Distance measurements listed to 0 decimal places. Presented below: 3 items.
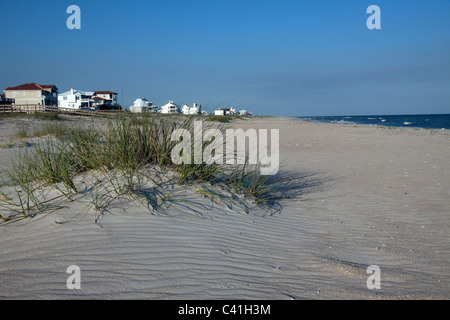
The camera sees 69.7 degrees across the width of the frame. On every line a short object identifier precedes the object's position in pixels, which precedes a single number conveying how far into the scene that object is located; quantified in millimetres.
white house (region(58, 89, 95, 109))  50219
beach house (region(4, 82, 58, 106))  46375
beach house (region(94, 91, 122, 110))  52600
